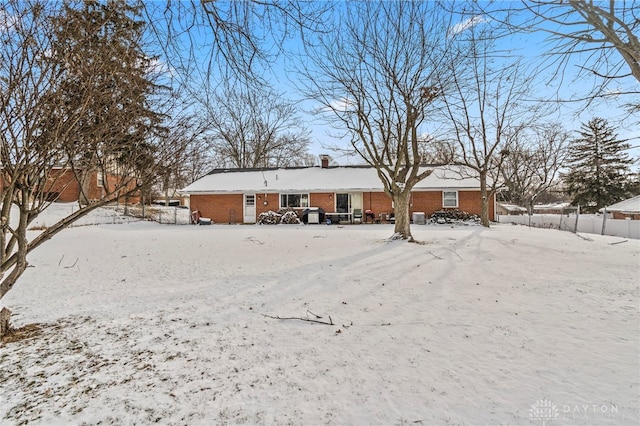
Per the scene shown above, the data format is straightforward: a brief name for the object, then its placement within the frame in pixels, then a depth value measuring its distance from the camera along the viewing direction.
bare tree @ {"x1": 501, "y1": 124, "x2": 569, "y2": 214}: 28.83
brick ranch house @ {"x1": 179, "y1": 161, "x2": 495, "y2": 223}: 21.80
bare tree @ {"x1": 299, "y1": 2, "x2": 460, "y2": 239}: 10.88
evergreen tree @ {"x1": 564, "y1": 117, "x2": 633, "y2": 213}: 28.88
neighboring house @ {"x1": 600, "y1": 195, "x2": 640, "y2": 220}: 17.33
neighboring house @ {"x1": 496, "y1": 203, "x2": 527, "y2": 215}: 31.33
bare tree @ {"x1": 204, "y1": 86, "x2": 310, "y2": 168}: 31.67
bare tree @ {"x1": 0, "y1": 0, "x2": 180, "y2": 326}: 3.14
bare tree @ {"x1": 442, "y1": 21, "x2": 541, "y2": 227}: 17.68
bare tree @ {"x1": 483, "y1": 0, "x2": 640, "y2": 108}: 3.97
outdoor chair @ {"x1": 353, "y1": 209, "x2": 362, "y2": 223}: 21.70
